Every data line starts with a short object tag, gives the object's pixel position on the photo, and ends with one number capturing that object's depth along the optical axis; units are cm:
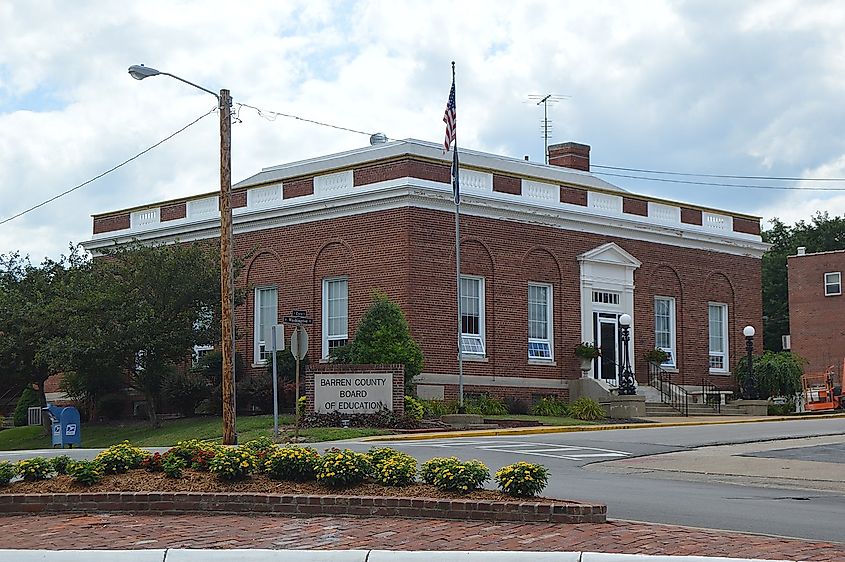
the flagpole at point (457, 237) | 3466
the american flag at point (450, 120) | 3459
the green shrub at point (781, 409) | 4056
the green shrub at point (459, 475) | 1320
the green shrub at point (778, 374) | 4228
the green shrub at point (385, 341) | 3329
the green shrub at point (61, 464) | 1475
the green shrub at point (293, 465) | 1404
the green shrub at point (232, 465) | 1407
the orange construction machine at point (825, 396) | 4319
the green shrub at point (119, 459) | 1456
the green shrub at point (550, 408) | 3756
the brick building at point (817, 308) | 6303
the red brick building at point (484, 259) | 3669
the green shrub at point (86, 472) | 1409
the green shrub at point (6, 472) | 1438
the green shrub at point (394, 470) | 1369
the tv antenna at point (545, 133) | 5498
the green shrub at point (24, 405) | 4431
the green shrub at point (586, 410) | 3647
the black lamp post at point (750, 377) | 4164
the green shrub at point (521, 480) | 1291
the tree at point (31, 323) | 3681
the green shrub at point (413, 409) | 3156
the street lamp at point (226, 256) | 2605
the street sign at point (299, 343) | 2822
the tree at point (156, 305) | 3497
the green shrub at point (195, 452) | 1473
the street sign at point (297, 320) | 3022
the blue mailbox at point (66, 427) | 3531
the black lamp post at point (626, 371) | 3878
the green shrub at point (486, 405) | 3619
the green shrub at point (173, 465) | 1434
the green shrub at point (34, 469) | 1456
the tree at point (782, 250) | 7494
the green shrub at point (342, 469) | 1373
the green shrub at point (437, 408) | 3372
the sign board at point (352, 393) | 3122
